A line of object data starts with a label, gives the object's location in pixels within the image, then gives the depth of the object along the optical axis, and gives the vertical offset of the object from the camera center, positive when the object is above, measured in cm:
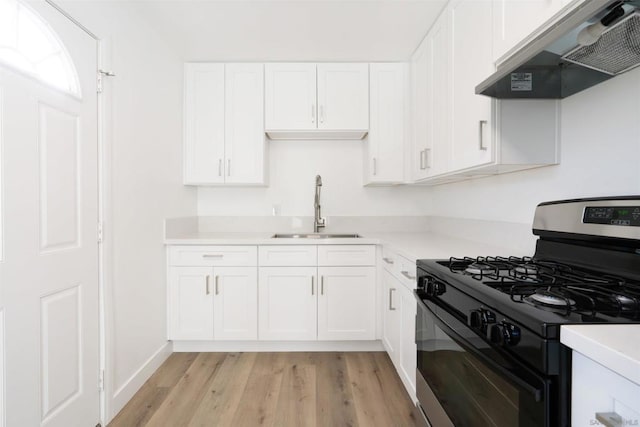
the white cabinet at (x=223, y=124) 267 +73
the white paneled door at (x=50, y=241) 118 -13
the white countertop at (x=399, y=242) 170 -22
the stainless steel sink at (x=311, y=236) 279 -23
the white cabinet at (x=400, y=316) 168 -65
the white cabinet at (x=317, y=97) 267 +96
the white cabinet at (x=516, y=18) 105 +71
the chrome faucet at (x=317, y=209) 288 +1
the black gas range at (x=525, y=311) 67 -26
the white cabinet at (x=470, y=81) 144 +65
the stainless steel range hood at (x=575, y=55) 81 +50
